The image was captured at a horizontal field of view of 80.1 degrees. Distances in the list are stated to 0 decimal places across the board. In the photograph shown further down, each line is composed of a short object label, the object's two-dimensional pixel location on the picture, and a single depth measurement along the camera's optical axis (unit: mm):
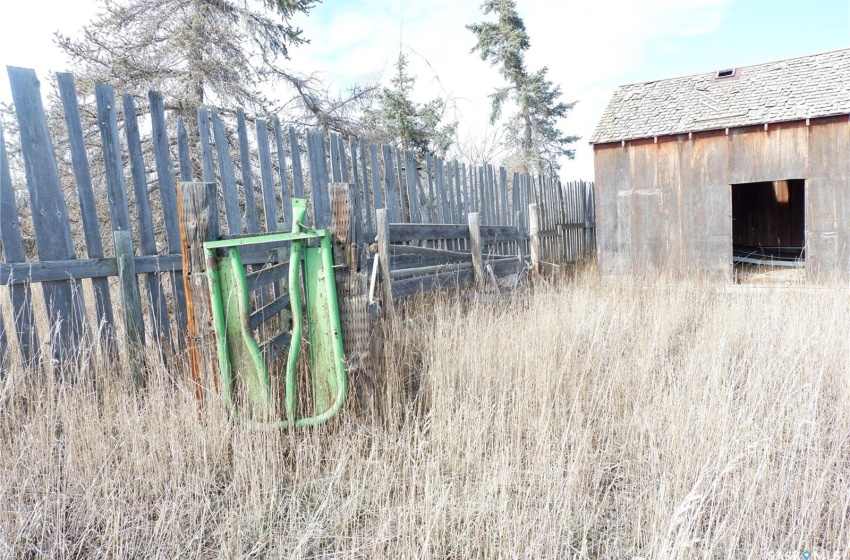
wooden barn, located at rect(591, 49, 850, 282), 8781
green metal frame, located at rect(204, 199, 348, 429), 2904
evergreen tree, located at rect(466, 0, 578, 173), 21047
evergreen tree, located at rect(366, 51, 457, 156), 14957
